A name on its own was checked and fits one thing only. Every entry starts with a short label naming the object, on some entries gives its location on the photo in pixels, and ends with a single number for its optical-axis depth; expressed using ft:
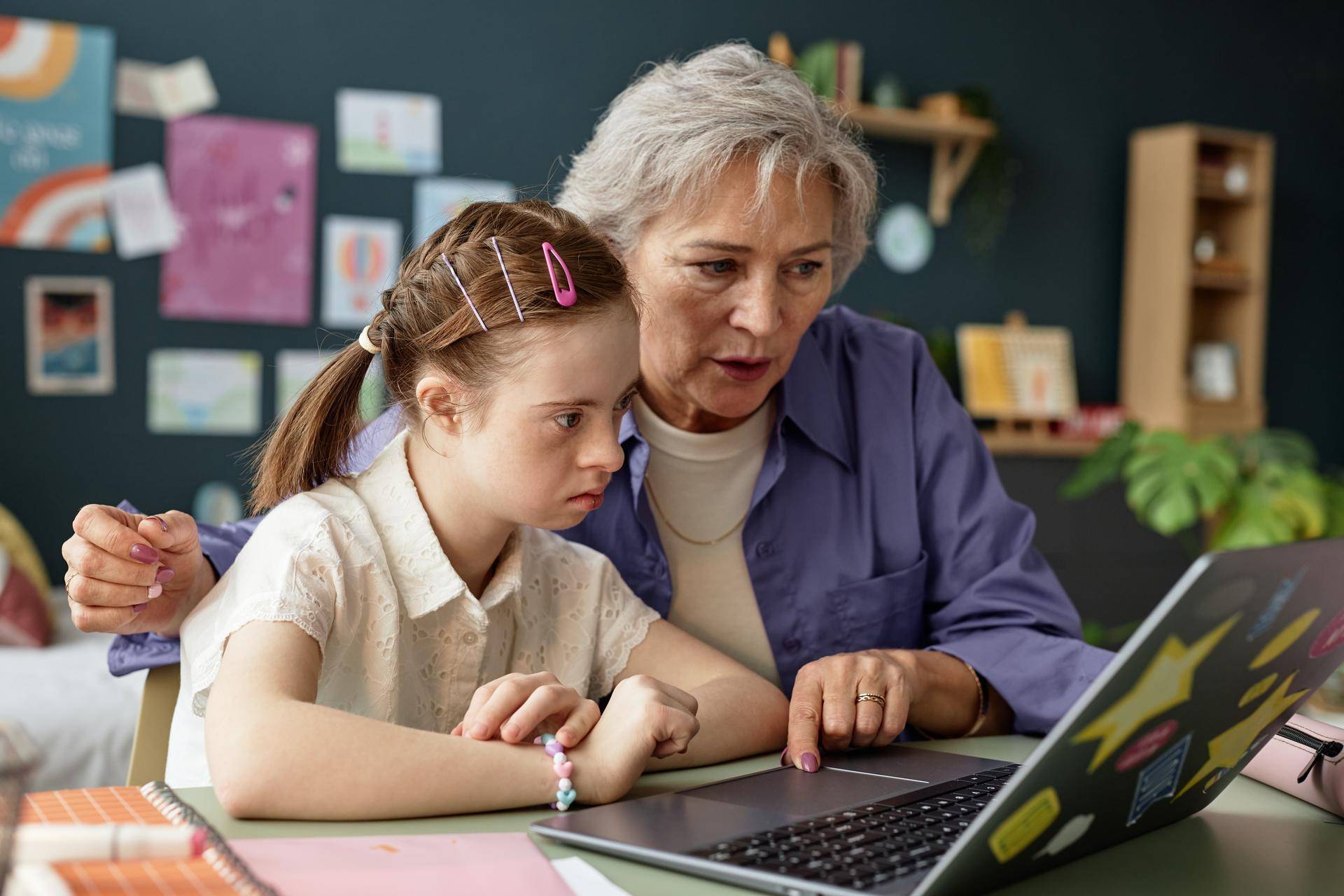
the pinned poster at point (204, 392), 11.00
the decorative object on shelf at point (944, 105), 14.15
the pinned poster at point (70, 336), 10.51
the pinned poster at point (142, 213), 10.78
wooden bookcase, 15.19
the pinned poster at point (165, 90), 10.80
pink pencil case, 2.93
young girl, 2.90
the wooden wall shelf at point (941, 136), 13.78
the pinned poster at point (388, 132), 11.66
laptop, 1.96
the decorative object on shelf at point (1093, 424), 14.89
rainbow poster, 10.39
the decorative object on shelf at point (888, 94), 13.89
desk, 2.34
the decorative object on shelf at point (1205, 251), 15.44
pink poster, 11.02
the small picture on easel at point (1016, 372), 14.47
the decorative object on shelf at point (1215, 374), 15.62
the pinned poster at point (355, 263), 11.67
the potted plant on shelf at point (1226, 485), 11.42
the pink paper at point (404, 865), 2.15
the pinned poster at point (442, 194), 12.01
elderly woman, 4.39
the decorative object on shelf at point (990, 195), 14.89
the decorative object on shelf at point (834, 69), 13.43
